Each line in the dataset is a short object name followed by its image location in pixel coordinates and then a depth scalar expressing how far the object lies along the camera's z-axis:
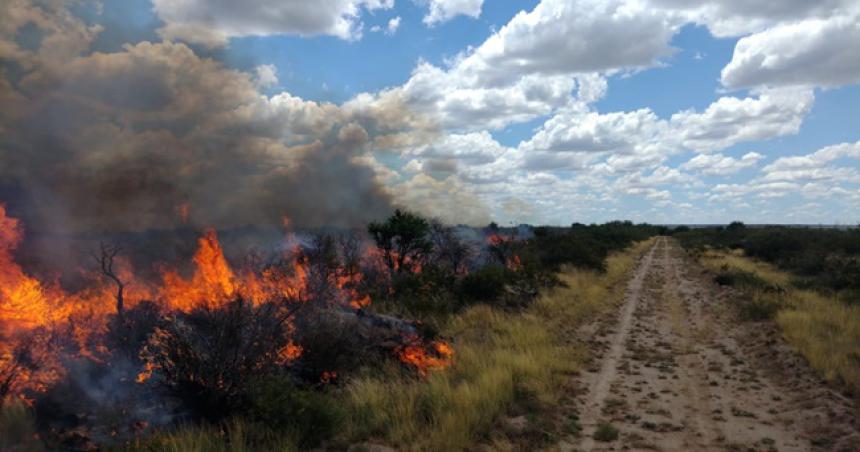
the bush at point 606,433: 7.65
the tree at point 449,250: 24.73
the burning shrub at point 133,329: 9.22
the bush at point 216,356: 7.39
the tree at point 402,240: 22.67
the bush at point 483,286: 17.84
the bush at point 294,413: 6.86
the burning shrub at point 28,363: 7.74
